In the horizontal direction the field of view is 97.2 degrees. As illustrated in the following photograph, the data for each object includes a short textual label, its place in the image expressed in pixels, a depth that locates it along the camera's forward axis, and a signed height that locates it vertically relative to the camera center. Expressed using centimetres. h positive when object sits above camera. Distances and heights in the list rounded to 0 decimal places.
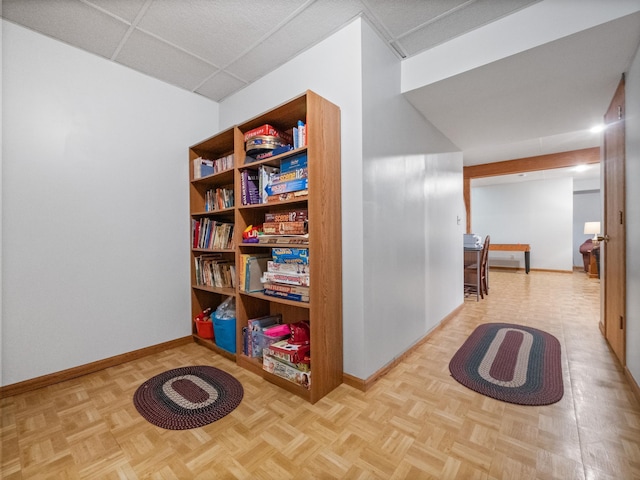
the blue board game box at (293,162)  186 +51
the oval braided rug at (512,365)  180 -101
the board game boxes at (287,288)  181 -35
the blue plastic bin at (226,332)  235 -80
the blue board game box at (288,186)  182 +34
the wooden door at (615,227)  204 +5
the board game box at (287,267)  181 -21
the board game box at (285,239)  181 -1
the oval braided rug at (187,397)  158 -101
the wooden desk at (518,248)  710 -36
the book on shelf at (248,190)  218 +37
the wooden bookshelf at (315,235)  174 +1
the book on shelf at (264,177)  206 +44
